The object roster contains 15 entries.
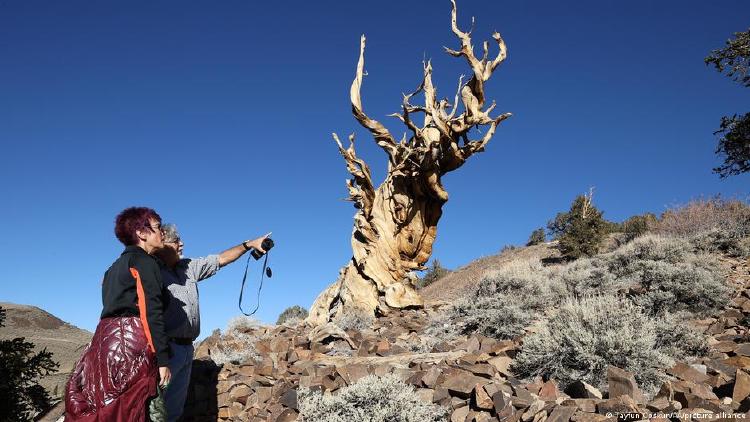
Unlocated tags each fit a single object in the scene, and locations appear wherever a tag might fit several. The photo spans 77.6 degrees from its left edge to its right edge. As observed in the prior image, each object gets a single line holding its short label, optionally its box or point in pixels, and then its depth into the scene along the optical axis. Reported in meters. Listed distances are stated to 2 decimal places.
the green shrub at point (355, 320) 8.70
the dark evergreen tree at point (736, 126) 12.49
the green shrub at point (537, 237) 28.86
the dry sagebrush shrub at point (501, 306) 6.45
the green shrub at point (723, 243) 9.53
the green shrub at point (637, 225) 17.26
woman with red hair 2.88
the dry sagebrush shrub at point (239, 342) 6.54
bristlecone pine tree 10.32
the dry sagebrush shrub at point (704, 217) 12.45
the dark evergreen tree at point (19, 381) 4.79
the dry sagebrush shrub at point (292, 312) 17.67
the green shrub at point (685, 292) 6.41
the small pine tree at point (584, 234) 17.86
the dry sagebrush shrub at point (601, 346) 4.16
